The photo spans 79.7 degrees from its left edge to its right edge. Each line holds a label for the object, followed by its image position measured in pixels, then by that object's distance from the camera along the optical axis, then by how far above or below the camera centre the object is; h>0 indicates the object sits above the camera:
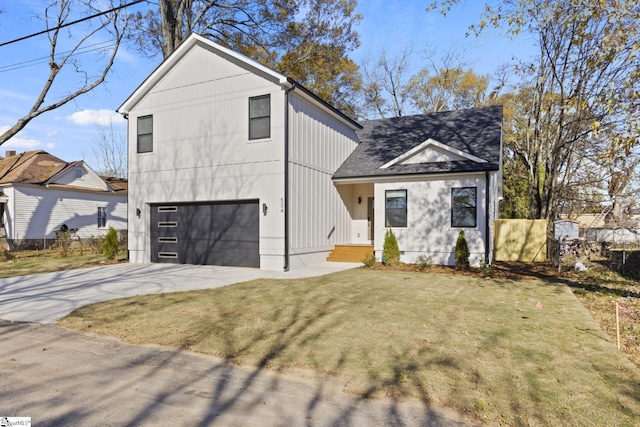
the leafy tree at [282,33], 20.88 +10.94
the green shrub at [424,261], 12.61 -1.53
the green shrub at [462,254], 12.25 -1.18
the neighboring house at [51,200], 20.22 +0.91
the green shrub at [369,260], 13.14 -1.51
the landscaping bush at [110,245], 14.54 -1.12
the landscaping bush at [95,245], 18.67 -1.46
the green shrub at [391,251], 13.22 -1.19
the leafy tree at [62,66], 18.81 +7.63
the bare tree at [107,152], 40.47 +6.87
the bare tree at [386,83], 32.22 +11.38
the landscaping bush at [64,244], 17.46 -1.35
